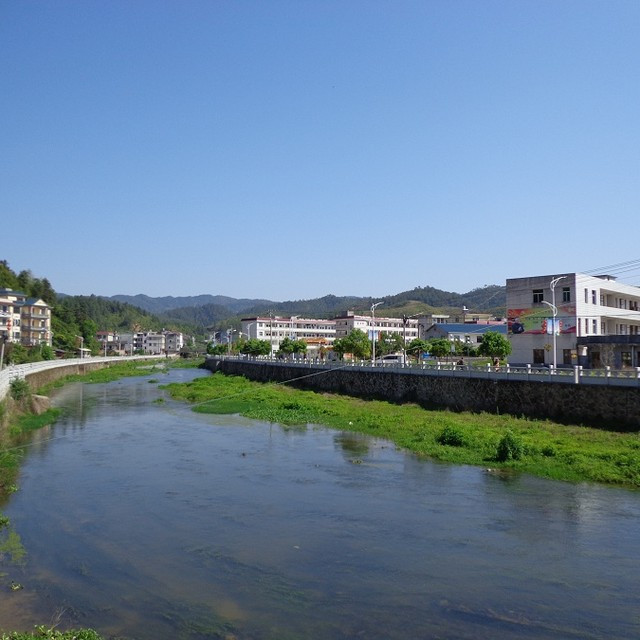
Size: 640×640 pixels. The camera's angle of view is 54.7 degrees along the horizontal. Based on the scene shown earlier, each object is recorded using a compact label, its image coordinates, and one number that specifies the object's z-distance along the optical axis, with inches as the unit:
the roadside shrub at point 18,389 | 1487.5
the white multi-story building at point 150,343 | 7824.8
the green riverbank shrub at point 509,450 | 940.6
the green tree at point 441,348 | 2317.9
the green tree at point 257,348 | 3890.3
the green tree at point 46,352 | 3720.5
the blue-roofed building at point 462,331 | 3720.5
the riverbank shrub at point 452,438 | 1079.6
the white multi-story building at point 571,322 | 1753.2
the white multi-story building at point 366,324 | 4940.9
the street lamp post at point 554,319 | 1483.8
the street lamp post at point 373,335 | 2237.8
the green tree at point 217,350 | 5022.1
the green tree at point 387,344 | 3280.0
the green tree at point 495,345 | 1775.3
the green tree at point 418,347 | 2683.8
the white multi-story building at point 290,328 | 5206.7
